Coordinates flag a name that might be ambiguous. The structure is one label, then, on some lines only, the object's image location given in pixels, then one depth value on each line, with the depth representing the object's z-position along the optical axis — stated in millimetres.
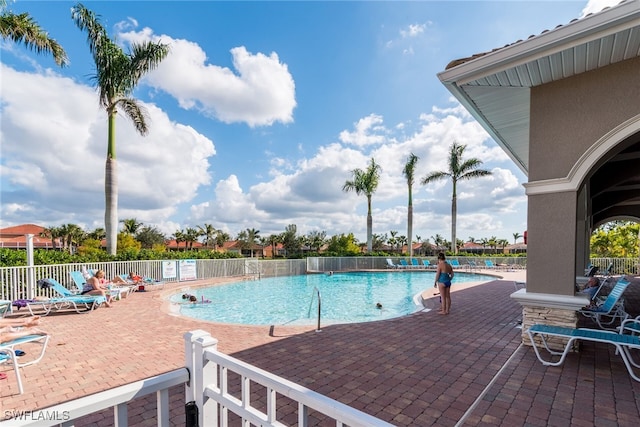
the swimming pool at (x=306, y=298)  10312
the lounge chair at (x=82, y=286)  10078
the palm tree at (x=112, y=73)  13930
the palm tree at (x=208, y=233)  66438
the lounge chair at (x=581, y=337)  3837
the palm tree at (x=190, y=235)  66438
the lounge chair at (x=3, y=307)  6557
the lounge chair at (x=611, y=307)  5588
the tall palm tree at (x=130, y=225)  56156
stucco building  4261
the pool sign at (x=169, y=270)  14833
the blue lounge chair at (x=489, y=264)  23422
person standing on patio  7684
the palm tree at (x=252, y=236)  67606
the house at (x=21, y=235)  50475
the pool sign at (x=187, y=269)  15547
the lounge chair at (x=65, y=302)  8125
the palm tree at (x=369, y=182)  28984
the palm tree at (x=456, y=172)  27359
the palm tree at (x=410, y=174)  28828
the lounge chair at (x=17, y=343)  3638
